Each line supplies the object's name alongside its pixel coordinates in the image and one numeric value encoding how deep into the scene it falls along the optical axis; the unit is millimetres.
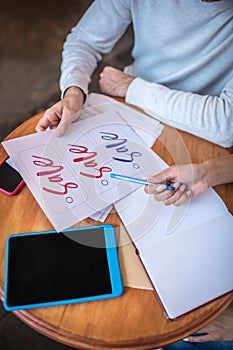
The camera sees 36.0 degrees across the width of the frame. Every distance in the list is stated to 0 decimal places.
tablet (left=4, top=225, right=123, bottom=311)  579
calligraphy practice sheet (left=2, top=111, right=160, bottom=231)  669
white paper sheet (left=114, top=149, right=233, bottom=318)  600
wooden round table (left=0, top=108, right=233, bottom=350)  561
